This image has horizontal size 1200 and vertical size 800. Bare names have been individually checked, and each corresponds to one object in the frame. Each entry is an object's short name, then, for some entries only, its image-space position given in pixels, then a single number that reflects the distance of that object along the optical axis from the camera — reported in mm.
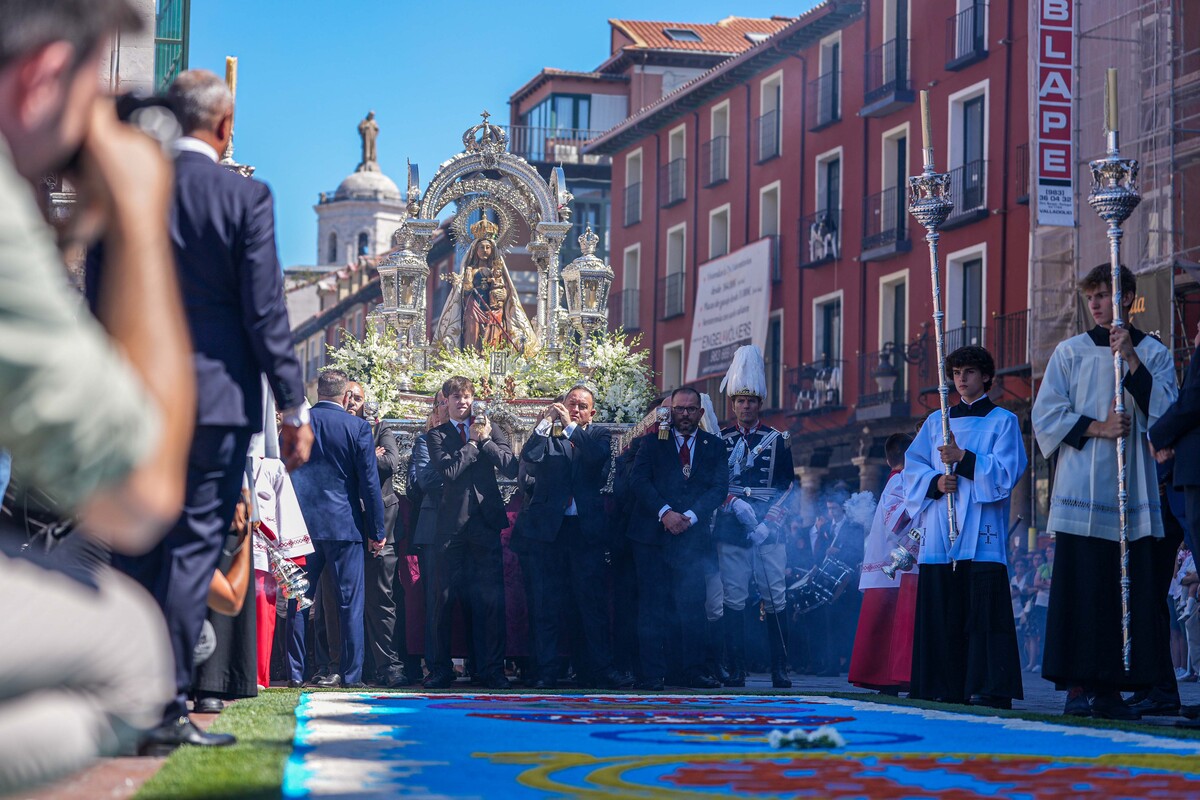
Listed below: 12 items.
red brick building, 33031
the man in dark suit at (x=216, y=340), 5414
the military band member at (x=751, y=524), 12453
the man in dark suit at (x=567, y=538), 12047
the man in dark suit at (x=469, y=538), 11711
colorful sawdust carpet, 4617
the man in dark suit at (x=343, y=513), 11195
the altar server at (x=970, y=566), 9039
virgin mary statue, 20016
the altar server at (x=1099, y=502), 8266
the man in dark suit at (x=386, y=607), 12023
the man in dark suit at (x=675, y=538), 12008
